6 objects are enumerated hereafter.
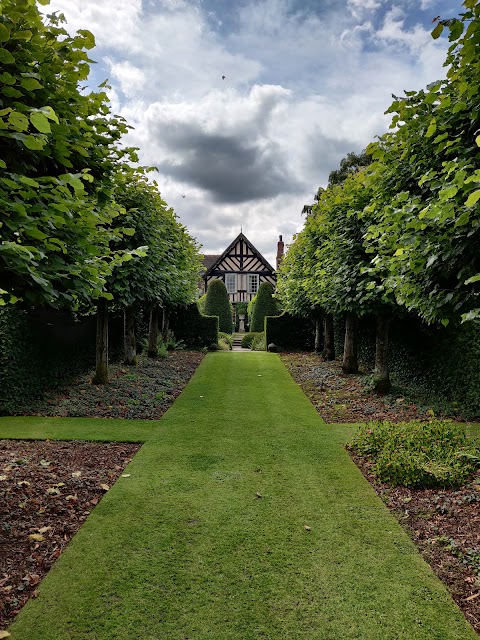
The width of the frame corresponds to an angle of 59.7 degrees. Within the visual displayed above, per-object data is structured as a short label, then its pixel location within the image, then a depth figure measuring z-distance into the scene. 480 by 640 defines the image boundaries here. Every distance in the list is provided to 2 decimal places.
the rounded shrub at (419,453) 5.50
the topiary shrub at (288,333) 23.42
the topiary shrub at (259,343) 25.08
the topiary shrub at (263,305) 31.84
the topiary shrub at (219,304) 32.62
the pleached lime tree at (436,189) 4.29
